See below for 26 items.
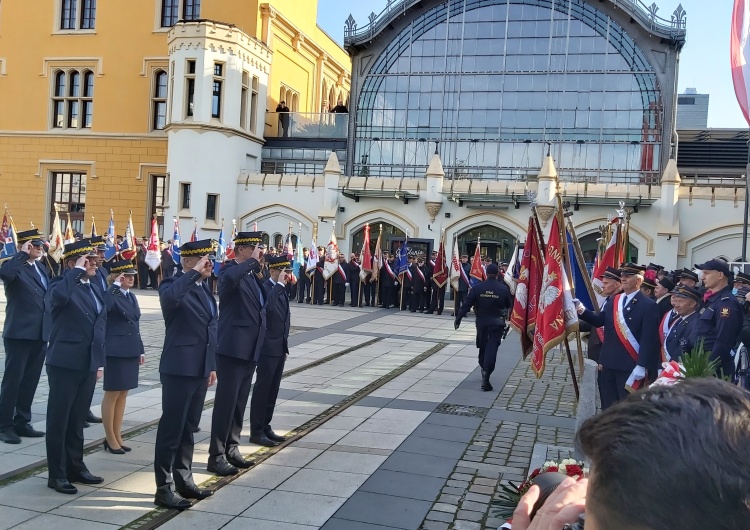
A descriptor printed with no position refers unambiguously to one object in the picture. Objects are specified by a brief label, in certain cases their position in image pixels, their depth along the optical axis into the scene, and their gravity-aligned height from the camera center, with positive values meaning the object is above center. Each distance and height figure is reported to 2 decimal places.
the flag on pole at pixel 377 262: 25.72 -0.94
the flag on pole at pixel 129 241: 24.52 -0.72
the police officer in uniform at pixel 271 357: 7.44 -1.35
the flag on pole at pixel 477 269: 21.75 -0.82
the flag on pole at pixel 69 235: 25.77 -0.68
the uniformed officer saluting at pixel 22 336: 7.18 -1.25
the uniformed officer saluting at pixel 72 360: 5.75 -1.18
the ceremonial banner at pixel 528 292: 9.51 -0.63
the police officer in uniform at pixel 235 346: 6.39 -1.10
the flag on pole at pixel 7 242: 19.14 -0.81
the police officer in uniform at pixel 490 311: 11.16 -1.08
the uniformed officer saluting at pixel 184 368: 5.57 -1.15
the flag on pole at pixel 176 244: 25.77 -0.75
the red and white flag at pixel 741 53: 7.06 +2.05
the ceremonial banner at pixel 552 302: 7.75 -0.60
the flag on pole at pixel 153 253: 25.97 -1.13
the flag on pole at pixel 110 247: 24.38 -0.98
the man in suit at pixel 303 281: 26.23 -1.85
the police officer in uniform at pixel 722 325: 6.93 -0.67
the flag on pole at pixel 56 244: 25.44 -1.00
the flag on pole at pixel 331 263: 25.67 -1.09
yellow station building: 36.31 +5.93
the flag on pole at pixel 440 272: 24.19 -1.08
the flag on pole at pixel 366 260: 25.56 -0.89
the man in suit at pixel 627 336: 7.21 -0.88
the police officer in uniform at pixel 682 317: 7.30 -0.64
